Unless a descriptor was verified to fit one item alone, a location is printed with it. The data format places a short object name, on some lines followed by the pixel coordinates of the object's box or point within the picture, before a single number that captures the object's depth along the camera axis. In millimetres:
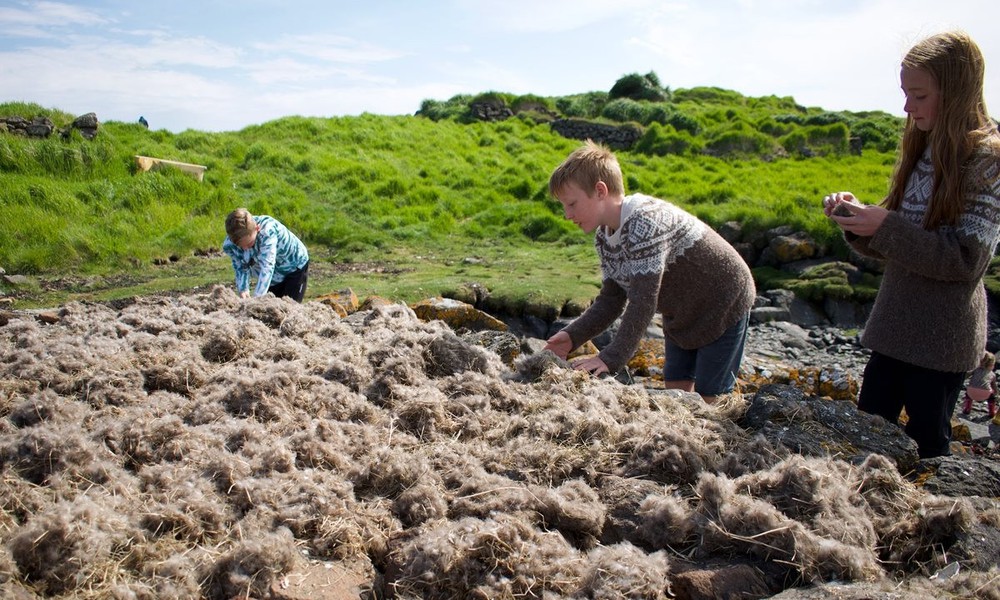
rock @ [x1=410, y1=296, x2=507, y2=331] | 6117
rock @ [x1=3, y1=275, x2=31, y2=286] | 9016
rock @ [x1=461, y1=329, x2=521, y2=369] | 3898
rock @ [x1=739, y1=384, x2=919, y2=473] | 2648
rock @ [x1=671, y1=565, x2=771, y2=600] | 1863
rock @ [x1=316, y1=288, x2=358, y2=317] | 6073
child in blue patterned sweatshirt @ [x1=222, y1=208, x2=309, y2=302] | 5922
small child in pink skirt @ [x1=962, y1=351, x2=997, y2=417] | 6555
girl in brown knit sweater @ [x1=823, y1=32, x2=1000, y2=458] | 2533
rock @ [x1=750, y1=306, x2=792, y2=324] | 10805
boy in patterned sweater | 3129
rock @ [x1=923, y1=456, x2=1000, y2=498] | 2438
